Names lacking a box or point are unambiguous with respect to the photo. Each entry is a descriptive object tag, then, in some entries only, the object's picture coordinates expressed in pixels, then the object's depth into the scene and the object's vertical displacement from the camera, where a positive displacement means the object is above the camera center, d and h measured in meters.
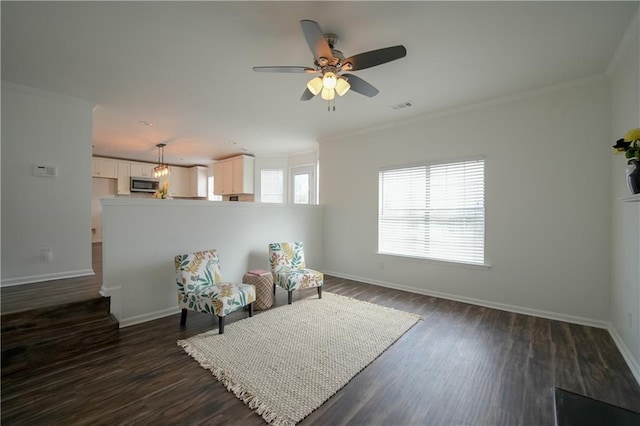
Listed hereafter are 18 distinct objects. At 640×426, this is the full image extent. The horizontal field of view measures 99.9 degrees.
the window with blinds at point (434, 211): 3.78 +0.02
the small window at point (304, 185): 6.58 +0.68
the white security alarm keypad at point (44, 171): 3.36 +0.51
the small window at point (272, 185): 7.17 +0.71
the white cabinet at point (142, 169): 7.52 +1.18
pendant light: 5.94 +0.95
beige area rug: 1.87 -1.28
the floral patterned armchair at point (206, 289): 2.79 -0.87
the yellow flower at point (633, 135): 1.72 +0.50
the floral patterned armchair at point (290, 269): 3.69 -0.85
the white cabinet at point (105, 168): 6.89 +1.13
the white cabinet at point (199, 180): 8.30 +0.96
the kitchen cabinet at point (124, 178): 7.30 +0.91
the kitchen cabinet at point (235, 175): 6.89 +0.96
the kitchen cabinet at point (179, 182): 8.29 +0.93
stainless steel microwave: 7.46 +0.76
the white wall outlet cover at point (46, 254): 3.40 -0.55
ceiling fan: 1.99 +1.22
